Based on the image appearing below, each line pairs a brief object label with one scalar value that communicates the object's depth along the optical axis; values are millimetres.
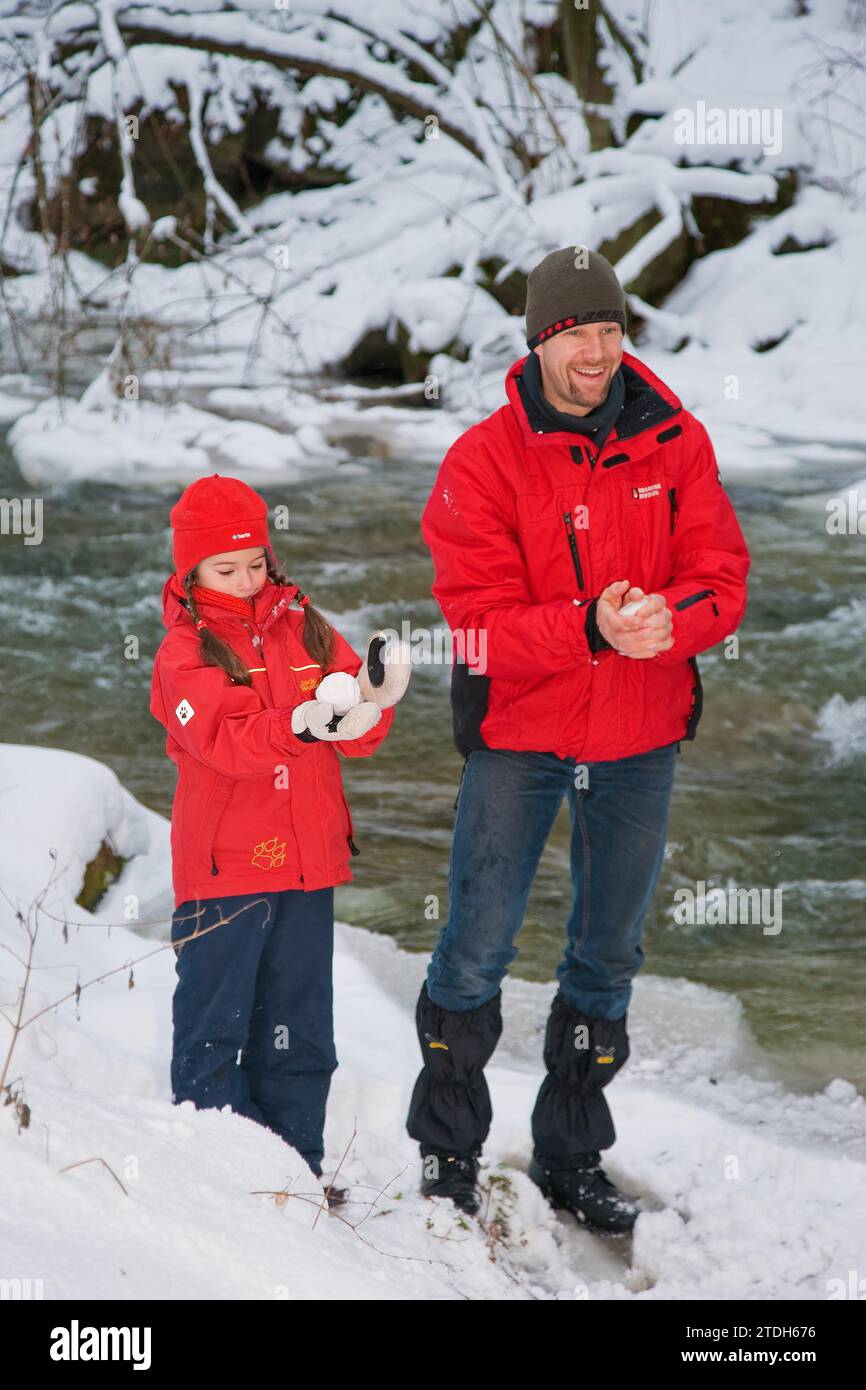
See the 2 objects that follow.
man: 5543
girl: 5316
